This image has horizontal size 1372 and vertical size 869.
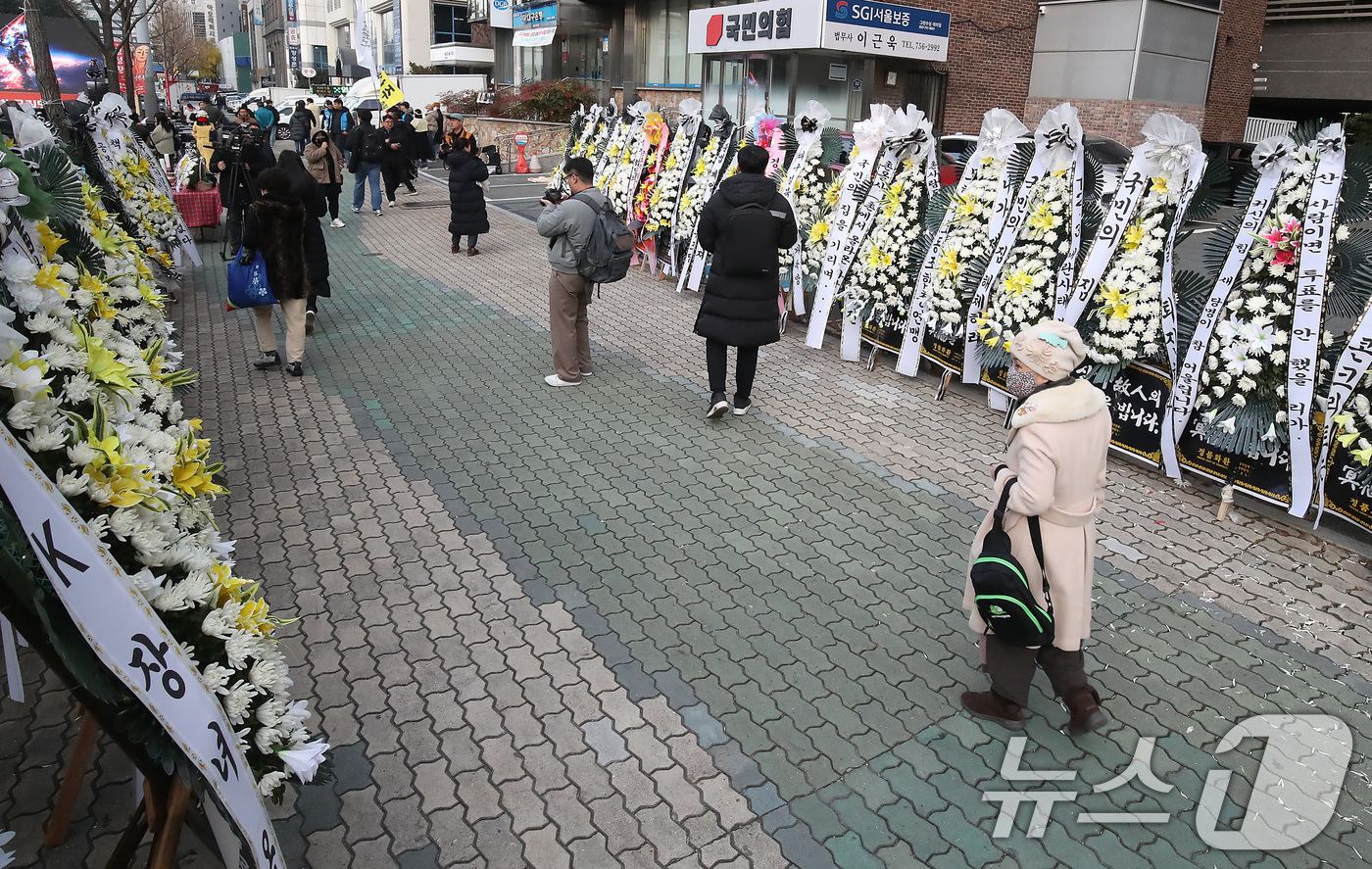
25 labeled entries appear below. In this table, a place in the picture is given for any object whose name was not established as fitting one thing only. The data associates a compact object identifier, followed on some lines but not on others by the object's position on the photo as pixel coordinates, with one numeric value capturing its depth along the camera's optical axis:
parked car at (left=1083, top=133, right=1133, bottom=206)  6.91
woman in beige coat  3.23
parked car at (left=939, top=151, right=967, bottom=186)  10.52
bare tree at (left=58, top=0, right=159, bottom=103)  18.17
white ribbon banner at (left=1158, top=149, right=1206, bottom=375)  5.65
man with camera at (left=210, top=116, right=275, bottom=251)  10.44
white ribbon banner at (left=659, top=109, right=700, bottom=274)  10.91
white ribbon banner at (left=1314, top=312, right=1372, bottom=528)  4.75
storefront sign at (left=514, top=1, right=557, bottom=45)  30.50
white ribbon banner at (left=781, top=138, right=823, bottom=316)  9.08
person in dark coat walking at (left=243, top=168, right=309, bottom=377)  7.05
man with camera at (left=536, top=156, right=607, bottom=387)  6.79
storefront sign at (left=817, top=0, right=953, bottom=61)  19.91
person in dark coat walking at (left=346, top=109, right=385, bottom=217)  15.74
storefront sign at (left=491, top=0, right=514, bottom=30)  34.44
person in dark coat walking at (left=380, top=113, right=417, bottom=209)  16.27
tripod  10.43
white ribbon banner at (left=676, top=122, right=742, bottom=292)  10.27
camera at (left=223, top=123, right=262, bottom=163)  10.43
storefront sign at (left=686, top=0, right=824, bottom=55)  20.02
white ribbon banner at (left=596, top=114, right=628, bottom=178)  13.02
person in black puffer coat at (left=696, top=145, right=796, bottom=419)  6.11
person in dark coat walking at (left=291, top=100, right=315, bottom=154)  20.53
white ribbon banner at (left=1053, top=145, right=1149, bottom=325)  5.90
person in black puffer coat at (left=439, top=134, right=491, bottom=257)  12.27
